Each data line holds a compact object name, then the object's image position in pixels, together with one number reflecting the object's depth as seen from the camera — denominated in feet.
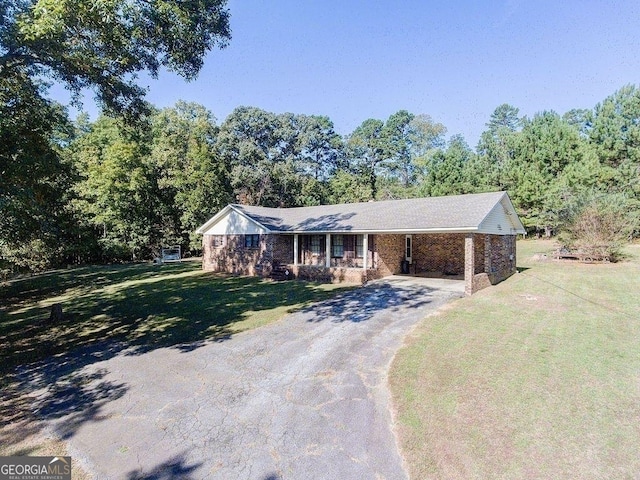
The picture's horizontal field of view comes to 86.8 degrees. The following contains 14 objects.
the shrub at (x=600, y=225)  61.77
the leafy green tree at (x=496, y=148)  111.34
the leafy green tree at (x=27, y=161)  28.30
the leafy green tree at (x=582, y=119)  119.22
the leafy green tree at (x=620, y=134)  95.27
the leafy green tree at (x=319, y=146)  134.51
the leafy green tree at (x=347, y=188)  136.26
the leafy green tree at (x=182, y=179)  100.12
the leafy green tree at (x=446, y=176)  113.39
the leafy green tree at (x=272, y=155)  118.42
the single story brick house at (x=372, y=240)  47.50
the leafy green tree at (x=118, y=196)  92.99
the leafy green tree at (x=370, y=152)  155.94
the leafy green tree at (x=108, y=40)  22.25
